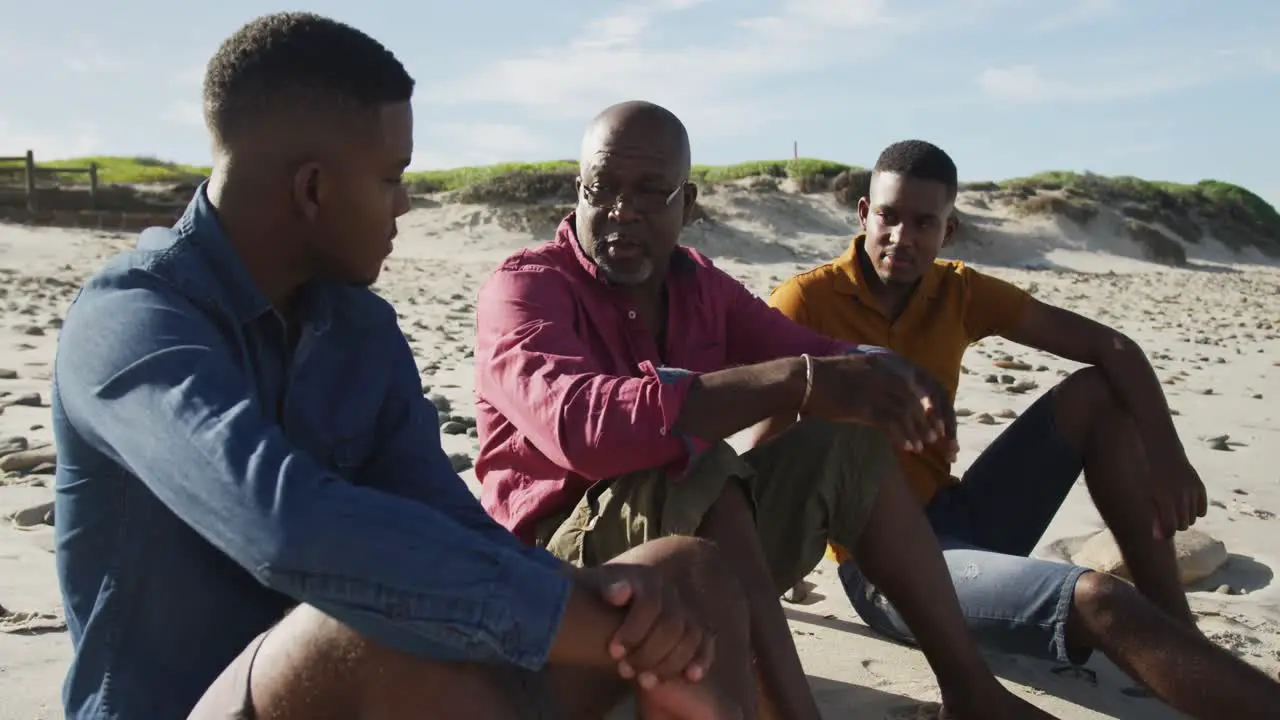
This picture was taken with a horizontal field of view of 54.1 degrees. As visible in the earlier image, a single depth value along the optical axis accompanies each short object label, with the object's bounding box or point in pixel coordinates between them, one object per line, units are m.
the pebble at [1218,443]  6.03
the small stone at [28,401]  5.79
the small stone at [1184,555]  3.94
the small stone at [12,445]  4.71
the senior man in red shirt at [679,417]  2.48
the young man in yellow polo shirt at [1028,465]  2.84
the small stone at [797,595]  3.79
